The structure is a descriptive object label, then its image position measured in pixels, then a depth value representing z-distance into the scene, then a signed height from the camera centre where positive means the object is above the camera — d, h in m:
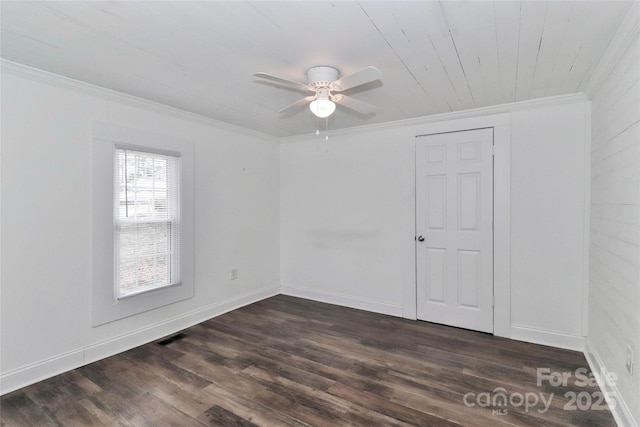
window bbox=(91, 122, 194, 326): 2.67 -0.09
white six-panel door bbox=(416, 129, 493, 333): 3.23 -0.17
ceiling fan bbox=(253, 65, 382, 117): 2.00 +0.87
